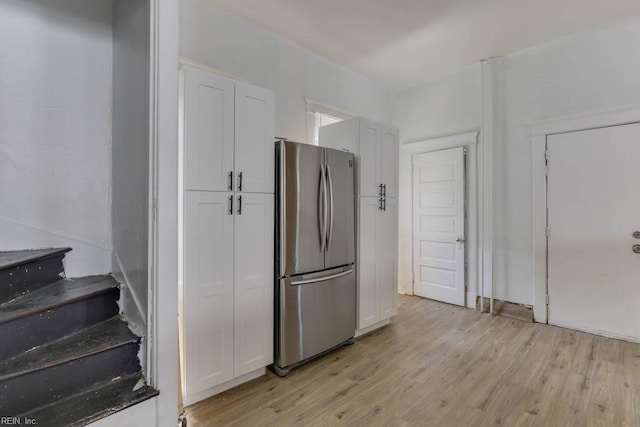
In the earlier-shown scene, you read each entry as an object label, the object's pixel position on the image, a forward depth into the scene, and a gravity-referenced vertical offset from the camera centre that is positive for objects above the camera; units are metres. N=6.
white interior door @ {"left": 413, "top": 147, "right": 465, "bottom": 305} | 4.06 -0.14
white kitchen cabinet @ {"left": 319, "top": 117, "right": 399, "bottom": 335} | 3.12 +0.05
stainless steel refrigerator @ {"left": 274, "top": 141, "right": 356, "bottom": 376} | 2.45 -0.33
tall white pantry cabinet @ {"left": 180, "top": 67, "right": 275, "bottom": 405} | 2.00 -0.12
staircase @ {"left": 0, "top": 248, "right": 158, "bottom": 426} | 1.08 -0.54
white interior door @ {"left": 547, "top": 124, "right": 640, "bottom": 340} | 3.00 -0.16
